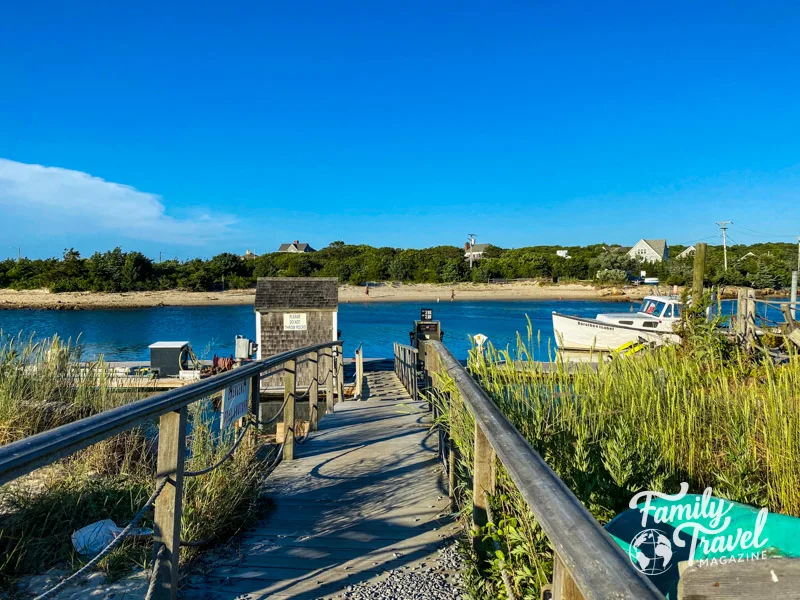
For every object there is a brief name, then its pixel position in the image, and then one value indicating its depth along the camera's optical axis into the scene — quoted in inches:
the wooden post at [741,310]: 410.6
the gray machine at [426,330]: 580.2
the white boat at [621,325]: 779.4
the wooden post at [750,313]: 397.4
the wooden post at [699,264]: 502.9
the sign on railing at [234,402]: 143.7
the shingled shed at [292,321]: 687.1
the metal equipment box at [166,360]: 664.4
